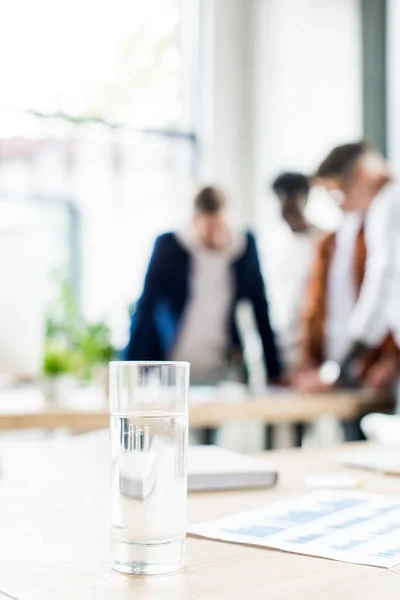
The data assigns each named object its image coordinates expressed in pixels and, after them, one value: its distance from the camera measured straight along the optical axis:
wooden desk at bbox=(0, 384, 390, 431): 2.66
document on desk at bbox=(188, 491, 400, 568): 0.80
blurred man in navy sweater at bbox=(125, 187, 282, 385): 3.14
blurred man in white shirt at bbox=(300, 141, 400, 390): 2.86
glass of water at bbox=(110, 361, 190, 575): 0.73
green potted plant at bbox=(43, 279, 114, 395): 3.00
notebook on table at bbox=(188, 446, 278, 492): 1.12
